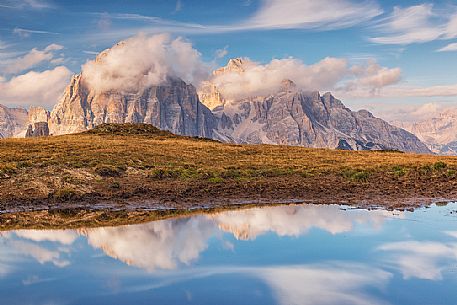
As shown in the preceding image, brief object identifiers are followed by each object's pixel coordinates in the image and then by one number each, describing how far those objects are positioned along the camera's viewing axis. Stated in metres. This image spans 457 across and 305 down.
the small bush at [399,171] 51.39
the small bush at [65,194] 36.78
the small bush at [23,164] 45.43
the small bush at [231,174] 47.53
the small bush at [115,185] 41.06
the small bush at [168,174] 46.75
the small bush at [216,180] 44.67
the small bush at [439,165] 55.92
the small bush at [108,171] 45.08
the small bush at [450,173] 51.81
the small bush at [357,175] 48.40
